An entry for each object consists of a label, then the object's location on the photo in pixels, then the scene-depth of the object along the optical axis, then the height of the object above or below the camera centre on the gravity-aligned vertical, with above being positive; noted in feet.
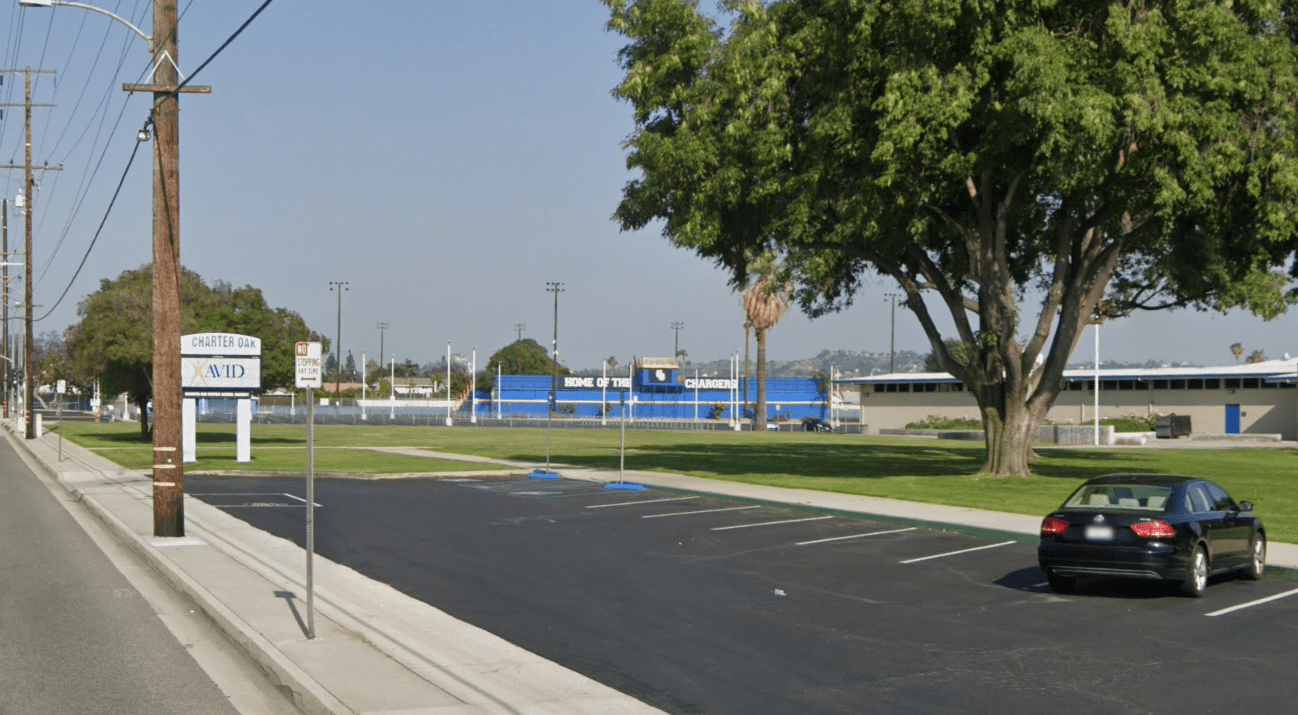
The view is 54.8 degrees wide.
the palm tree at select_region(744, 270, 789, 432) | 287.89 +15.34
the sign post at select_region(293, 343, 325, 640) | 35.96 +0.15
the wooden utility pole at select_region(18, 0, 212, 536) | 61.72 +5.10
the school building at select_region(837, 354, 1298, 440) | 241.35 -3.88
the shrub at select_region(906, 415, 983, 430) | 272.10 -9.98
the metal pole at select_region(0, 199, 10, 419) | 249.55 +22.56
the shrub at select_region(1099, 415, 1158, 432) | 248.93 -9.10
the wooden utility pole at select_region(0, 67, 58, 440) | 204.03 +17.85
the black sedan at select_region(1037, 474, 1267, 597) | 46.21 -5.86
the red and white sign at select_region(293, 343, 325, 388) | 36.45 +0.36
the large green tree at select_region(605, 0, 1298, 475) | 84.94 +16.73
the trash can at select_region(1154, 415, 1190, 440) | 238.27 -9.39
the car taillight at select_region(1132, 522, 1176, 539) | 46.24 -5.60
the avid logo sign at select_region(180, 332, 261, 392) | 138.82 +1.67
